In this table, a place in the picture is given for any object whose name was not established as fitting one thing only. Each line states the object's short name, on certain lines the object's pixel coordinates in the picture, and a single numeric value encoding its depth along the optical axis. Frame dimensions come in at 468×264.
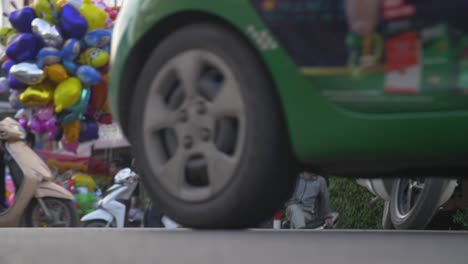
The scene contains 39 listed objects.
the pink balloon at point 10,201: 10.78
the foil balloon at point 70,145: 17.38
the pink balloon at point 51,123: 16.48
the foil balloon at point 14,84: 16.14
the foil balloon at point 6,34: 16.61
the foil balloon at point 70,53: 16.05
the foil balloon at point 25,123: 16.91
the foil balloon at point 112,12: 17.50
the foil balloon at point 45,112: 16.41
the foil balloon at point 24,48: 16.03
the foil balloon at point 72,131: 17.01
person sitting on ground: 11.53
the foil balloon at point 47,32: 15.80
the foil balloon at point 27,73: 15.63
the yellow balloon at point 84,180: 18.48
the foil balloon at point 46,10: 16.22
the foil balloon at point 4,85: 16.90
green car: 2.69
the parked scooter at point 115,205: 13.27
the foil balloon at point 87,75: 16.20
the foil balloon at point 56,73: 15.93
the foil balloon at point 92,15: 16.45
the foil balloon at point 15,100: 16.73
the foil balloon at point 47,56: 15.84
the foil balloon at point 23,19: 16.30
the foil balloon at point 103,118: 17.73
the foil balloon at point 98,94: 16.92
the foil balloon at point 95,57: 16.34
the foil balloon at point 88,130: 17.34
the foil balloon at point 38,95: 16.16
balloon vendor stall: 15.98
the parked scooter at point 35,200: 10.55
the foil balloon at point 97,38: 16.30
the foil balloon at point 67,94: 16.16
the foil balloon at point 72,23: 16.11
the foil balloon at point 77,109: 16.53
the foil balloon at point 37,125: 16.59
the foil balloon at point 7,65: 16.19
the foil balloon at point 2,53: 16.81
